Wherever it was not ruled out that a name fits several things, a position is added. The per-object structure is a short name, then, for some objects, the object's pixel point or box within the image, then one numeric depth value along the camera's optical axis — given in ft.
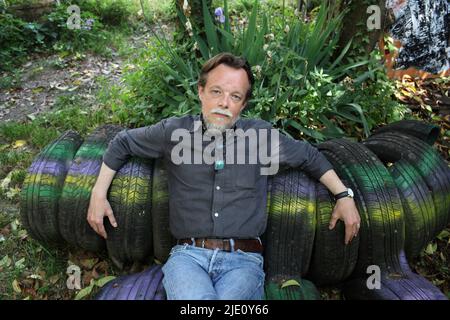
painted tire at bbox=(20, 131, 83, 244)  8.69
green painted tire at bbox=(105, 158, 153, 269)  8.48
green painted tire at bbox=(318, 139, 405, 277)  8.39
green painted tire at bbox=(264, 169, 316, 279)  8.43
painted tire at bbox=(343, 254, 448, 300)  7.95
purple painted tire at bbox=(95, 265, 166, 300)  7.71
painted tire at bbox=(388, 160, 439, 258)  8.76
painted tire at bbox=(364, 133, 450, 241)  9.07
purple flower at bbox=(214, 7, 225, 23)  12.41
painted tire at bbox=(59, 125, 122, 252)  8.54
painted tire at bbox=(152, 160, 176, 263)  8.59
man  7.79
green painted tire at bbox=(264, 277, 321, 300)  8.14
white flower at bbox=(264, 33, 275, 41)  12.01
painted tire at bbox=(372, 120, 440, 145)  9.78
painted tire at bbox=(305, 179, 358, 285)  8.47
